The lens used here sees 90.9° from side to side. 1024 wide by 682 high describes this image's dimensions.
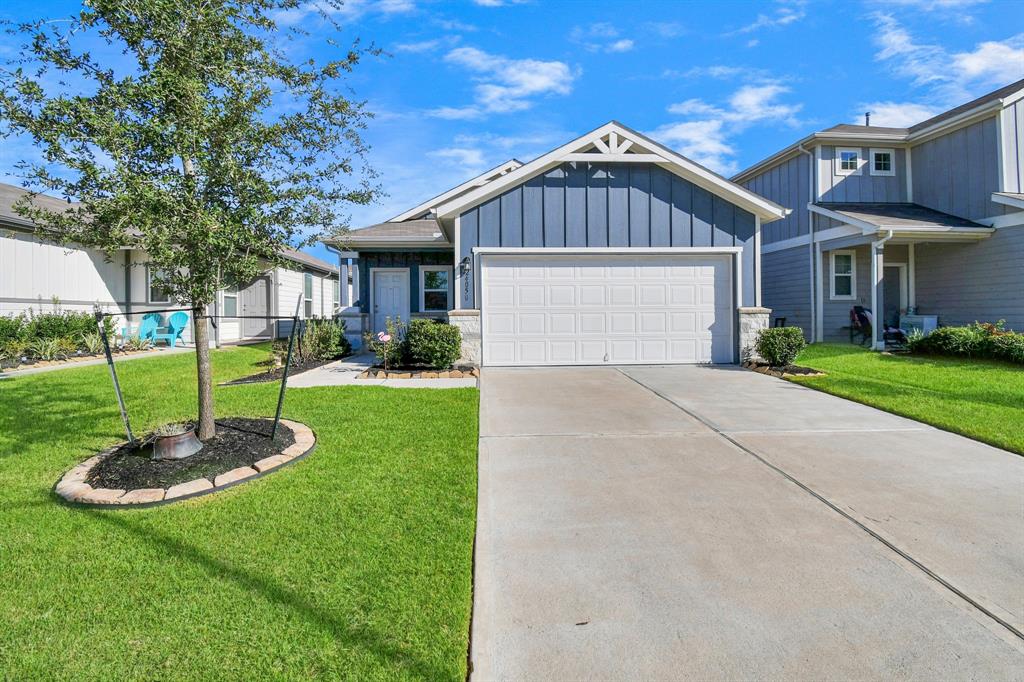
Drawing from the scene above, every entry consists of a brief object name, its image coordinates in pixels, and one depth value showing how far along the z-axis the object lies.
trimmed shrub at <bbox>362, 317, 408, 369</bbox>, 9.04
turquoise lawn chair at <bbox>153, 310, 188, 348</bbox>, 13.45
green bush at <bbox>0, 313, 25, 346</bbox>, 9.45
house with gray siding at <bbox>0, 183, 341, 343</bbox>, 10.52
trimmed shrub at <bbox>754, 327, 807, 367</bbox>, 9.00
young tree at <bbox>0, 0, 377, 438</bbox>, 3.38
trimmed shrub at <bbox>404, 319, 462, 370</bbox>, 8.70
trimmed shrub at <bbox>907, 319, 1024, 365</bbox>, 8.94
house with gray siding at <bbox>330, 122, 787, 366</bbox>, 9.60
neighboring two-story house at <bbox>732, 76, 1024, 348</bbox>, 11.82
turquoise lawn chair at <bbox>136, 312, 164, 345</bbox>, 12.95
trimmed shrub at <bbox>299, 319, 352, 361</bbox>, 10.30
